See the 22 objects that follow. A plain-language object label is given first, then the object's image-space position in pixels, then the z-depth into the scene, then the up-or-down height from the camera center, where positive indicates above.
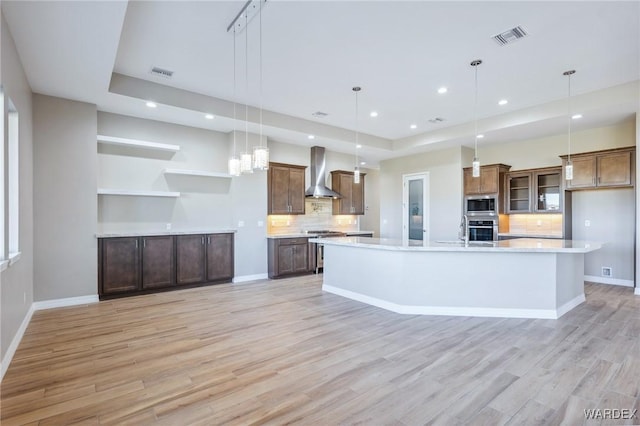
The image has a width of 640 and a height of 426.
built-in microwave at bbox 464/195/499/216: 6.78 +0.10
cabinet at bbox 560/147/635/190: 5.30 +0.70
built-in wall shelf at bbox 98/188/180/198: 4.88 +0.29
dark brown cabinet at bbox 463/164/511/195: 6.76 +0.64
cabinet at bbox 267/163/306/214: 6.73 +0.47
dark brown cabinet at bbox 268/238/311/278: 6.40 -0.94
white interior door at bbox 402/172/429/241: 7.89 +0.10
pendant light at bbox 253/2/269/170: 3.52 +0.58
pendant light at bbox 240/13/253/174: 3.37 +1.82
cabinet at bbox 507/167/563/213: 6.28 +0.39
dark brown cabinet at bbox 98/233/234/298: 4.85 -0.85
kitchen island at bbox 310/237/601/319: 3.89 -0.86
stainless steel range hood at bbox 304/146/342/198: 7.33 +0.88
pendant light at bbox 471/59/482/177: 3.95 +1.78
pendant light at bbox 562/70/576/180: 4.13 +1.50
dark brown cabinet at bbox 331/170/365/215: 7.96 +0.43
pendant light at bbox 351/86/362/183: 4.77 +1.23
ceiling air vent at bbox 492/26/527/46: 3.30 +1.84
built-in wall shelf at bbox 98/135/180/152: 4.95 +1.09
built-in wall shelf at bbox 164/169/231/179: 5.49 +0.67
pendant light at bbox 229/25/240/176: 3.79 +0.54
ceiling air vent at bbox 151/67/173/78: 4.18 +1.85
